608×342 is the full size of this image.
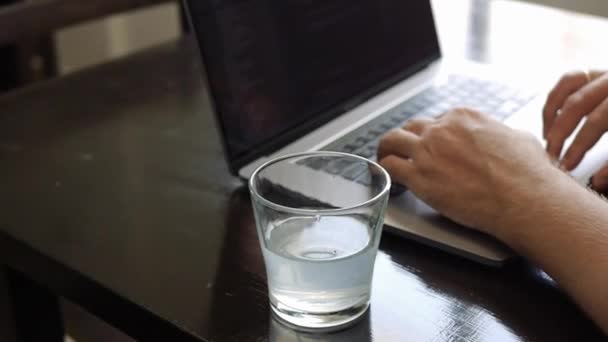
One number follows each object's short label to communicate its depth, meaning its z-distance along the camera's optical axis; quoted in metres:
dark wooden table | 1.05
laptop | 1.20
